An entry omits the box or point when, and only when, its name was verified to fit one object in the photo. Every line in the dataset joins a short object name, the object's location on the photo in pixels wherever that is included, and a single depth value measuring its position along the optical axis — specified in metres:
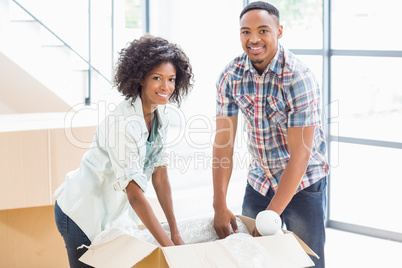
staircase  6.04
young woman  3.23
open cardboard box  2.98
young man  3.46
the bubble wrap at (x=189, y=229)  3.39
